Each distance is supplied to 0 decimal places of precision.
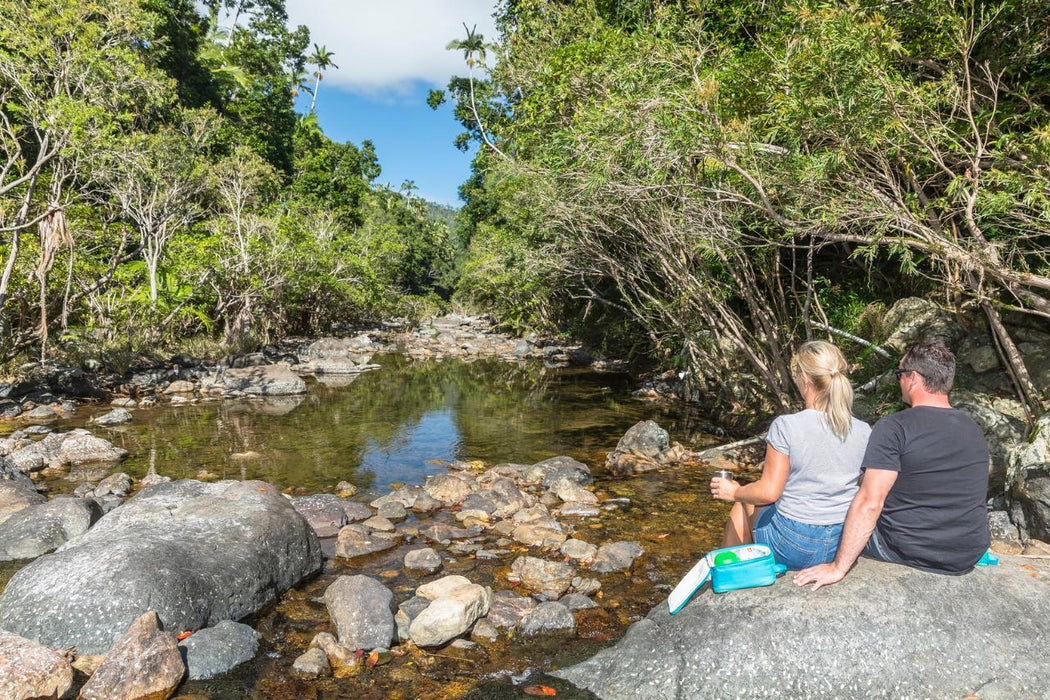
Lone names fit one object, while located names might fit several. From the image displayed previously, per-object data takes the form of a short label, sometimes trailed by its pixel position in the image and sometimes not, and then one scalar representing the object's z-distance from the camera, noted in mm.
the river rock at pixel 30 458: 10242
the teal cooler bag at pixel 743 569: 4199
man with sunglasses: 3678
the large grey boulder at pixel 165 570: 4832
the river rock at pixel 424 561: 6582
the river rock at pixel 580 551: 6777
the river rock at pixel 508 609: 5367
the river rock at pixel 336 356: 24500
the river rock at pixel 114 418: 14000
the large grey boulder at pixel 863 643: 3830
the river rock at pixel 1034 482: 6314
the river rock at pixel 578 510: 8359
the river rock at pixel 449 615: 5066
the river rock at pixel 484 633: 5180
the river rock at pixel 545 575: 6078
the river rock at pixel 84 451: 10812
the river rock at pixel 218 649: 4609
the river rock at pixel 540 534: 7266
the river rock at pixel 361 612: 5016
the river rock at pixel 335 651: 4786
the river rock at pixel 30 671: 4176
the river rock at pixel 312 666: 4645
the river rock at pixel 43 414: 14133
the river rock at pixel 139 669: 4262
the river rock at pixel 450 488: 8867
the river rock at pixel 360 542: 6973
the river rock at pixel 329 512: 7703
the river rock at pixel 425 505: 8500
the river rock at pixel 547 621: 5277
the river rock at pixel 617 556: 6547
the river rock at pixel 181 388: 18281
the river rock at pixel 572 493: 8836
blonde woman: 3967
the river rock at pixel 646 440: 11312
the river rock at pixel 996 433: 7371
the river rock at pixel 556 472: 9641
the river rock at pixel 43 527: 6688
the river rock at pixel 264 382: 19016
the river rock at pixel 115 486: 9133
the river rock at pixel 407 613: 5203
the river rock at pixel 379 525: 7695
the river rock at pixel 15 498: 7877
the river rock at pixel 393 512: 8172
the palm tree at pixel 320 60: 52406
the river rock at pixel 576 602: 5703
